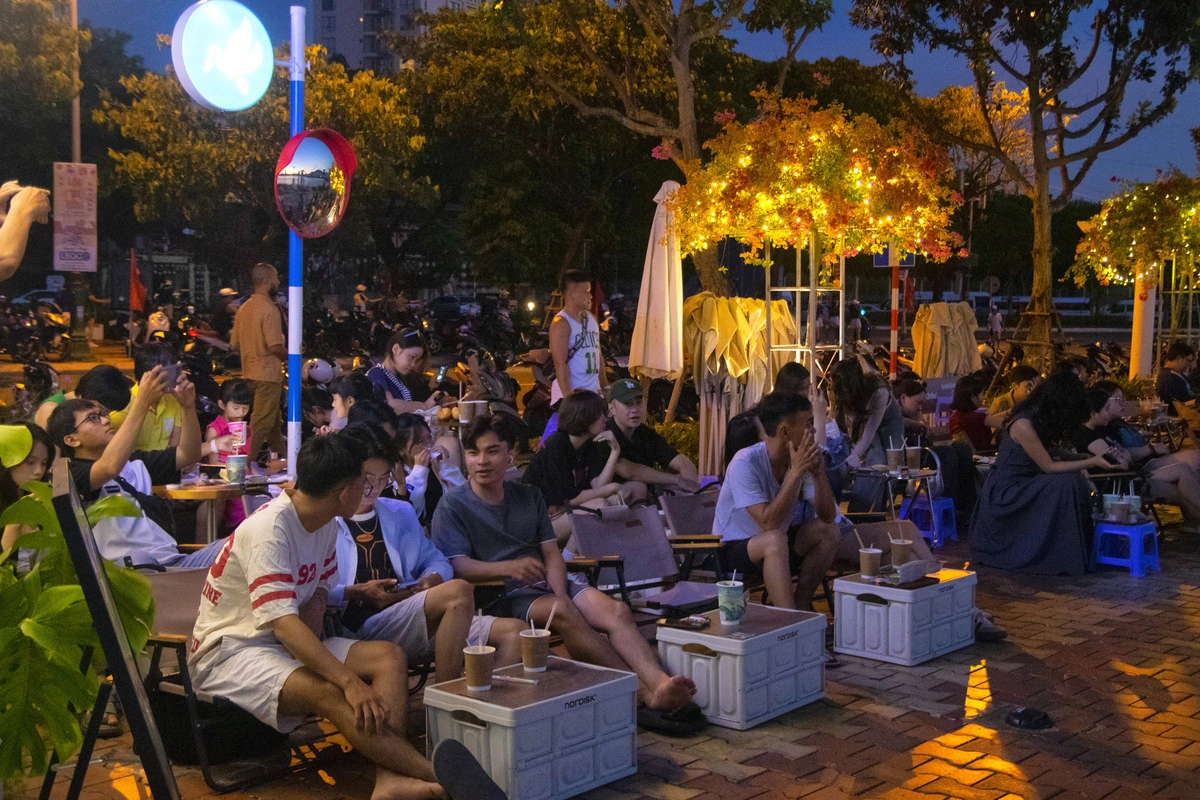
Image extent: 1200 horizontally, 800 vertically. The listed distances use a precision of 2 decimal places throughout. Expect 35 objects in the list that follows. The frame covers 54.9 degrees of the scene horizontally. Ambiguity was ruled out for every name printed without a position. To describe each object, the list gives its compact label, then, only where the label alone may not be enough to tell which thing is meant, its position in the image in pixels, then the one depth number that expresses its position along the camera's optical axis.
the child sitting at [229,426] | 6.67
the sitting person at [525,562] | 4.68
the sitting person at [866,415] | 8.30
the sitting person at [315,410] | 8.23
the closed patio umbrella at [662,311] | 9.52
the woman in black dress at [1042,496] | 7.81
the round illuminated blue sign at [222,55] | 4.99
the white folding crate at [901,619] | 5.63
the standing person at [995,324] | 29.69
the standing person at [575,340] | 7.99
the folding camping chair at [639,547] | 5.72
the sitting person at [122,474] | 4.79
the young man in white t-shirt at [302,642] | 3.73
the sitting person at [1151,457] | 8.76
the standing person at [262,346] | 9.12
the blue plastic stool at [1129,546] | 7.88
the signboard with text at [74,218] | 10.79
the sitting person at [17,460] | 1.97
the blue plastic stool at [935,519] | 8.70
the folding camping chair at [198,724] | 3.99
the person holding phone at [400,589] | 4.30
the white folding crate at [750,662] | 4.70
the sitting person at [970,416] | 10.12
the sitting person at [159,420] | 6.70
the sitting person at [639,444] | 6.75
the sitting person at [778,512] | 5.61
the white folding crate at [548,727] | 3.80
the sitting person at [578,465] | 6.28
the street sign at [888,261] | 12.61
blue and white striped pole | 5.52
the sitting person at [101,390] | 6.05
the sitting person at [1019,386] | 9.80
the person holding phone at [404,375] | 7.86
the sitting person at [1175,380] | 12.20
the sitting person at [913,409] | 9.27
